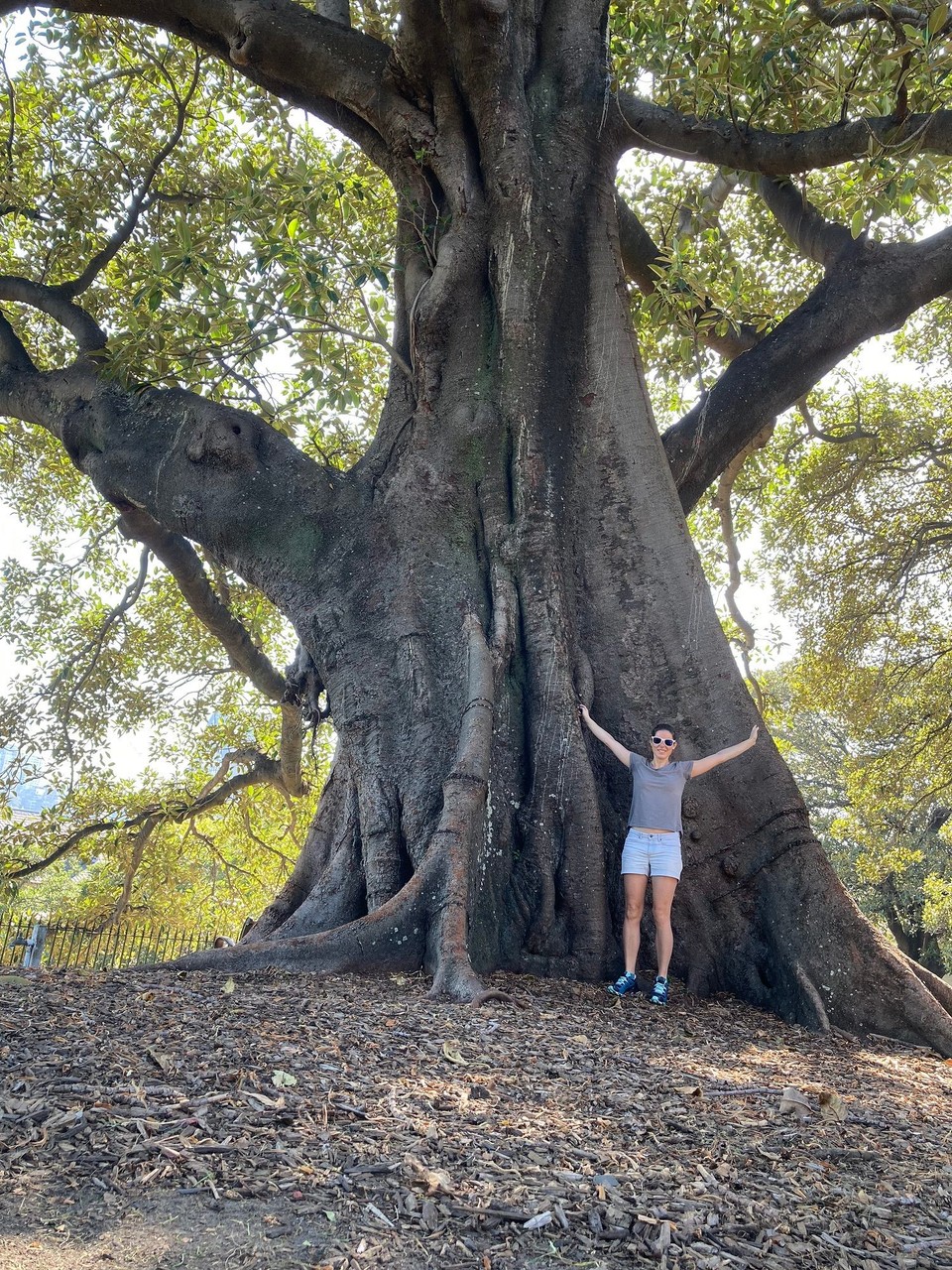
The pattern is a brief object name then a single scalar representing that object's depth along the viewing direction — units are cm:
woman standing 495
